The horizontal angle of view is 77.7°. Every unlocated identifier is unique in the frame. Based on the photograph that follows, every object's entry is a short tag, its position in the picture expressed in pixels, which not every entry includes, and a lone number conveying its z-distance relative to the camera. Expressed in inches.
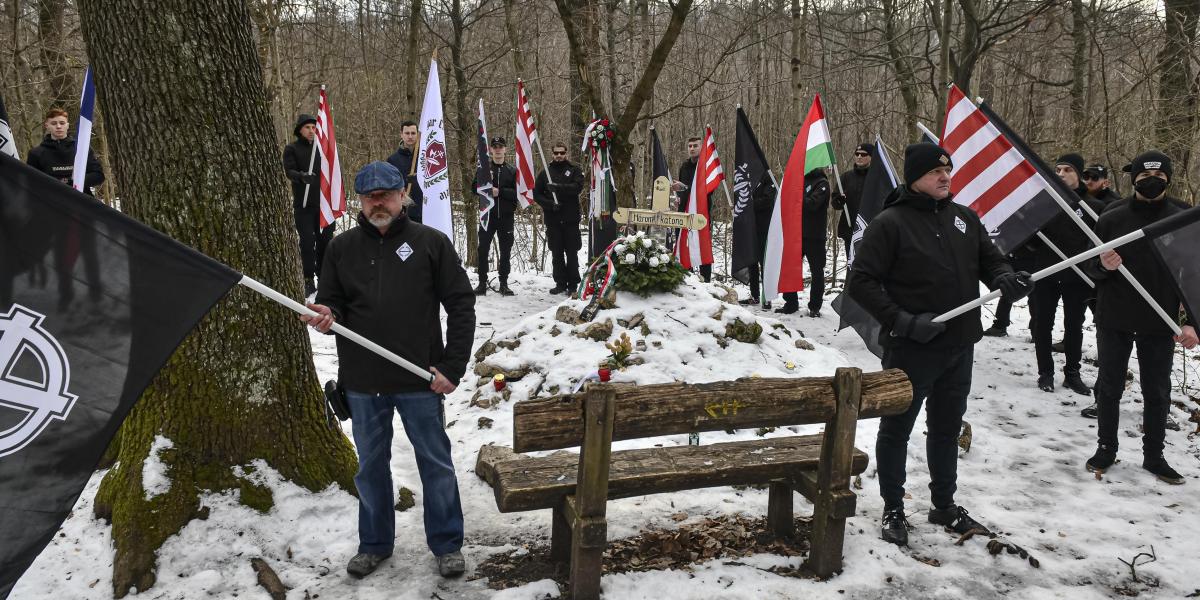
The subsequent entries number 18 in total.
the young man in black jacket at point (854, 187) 364.2
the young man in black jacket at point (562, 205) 414.3
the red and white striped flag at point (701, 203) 385.7
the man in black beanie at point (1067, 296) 277.6
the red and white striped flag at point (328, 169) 353.7
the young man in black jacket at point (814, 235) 381.6
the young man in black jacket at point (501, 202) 414.6
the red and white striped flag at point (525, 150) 398.0
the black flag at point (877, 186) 291.7
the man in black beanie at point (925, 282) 156.6
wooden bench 130.3
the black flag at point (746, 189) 370.6
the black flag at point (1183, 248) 145.3
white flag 310.7
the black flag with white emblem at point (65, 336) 97.5
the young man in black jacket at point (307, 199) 374.0
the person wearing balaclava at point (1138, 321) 196.2
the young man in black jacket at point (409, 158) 368.2
